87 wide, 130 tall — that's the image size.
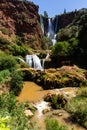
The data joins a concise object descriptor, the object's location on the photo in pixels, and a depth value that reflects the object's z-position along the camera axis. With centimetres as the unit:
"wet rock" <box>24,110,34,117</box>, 435
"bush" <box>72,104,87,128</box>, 414
